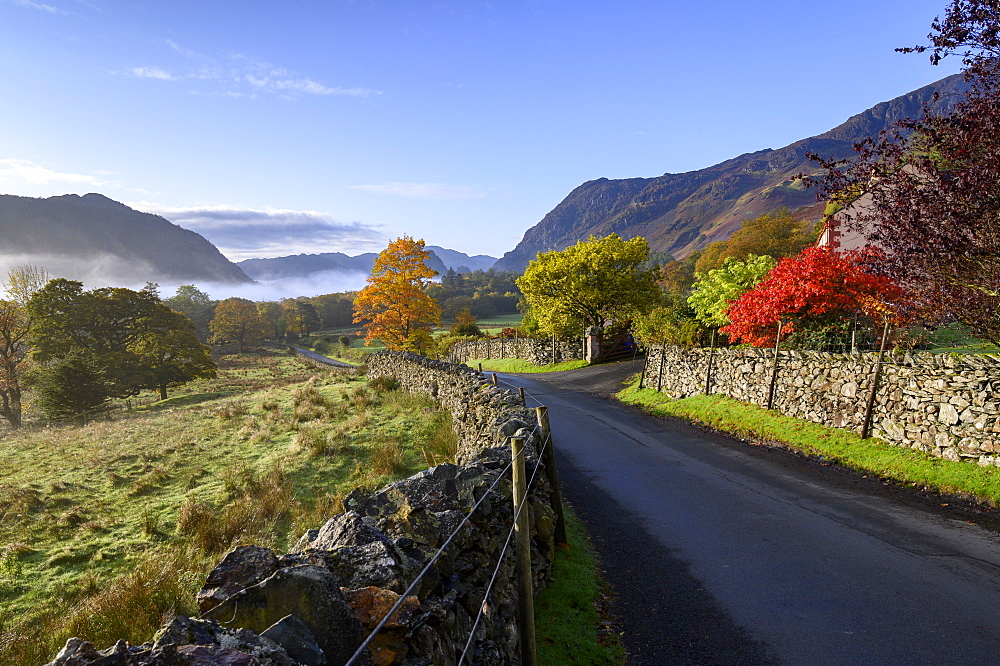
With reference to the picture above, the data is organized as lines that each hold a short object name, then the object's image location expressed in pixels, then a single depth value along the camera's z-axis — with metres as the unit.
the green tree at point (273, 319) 115.37
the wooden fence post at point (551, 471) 7.92
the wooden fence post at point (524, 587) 4.55
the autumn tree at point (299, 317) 120.50
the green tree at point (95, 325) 37.81
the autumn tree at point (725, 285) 21.50
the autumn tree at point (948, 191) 8.77
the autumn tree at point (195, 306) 106.00
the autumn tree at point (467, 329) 67.12
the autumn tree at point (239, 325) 91.31
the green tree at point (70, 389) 32.41
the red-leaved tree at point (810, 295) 17.00
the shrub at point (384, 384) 26.43
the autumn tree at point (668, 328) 23.48
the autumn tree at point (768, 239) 69.56
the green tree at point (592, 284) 40.28
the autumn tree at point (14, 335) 35.75
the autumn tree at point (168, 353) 41.44
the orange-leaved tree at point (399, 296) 35.69
